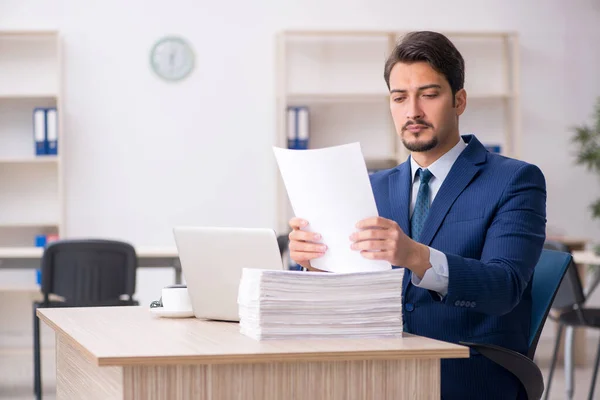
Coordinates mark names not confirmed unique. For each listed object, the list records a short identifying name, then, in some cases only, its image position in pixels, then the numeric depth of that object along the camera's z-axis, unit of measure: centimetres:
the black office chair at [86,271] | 452
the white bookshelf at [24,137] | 654
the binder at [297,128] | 651
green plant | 656
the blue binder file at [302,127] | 651
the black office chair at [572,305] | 443
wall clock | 664
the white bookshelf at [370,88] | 684
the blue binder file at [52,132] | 630
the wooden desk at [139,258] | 504
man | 177
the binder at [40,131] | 632
